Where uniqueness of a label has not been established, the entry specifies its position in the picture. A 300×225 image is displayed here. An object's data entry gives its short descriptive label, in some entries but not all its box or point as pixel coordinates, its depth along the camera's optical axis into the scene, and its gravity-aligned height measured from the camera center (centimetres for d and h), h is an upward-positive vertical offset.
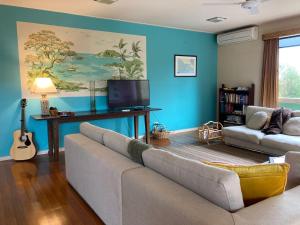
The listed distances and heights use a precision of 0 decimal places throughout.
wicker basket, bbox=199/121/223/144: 504 -94
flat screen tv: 481 -7
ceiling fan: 347 +117
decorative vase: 478 -12
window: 502 +30
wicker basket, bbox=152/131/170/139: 537 -98
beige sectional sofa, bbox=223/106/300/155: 375 -85
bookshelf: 578 -36
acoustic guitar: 396 -85
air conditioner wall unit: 552 +120
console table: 392 -45
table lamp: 390 +5
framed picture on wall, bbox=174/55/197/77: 586 +56
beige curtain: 527 +27
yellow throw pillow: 128 -48
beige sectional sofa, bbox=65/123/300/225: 110 -55
